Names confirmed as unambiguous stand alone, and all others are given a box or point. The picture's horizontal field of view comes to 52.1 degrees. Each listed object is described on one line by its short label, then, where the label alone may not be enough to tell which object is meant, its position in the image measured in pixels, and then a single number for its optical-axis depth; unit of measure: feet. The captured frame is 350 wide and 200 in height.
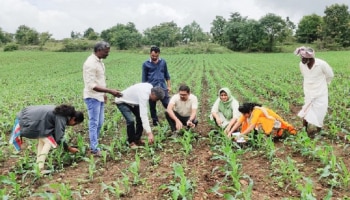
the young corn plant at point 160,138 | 20.29
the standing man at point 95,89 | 17.62
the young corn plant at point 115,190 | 13.57
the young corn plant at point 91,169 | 15.71
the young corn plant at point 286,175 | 14.14
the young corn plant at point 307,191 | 11.83
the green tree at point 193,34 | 272.92
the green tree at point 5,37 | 255.56
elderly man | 21.04
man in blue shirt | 24.44
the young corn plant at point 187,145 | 18.61
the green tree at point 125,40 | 213.05
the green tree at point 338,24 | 189.78
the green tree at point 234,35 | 206.33
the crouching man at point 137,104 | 18.19
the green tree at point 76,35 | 334.65
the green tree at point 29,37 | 227.73
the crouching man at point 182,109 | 21.57
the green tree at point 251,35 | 199.72
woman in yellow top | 20.25
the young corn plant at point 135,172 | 14.96
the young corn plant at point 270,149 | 17.28
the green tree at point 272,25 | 202.59
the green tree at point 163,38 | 237.45
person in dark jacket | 15.93
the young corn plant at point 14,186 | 13.80
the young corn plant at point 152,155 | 17.78
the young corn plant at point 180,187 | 12.66
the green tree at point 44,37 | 229.43
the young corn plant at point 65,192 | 12.68
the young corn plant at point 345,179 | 13.70
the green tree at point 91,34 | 278.26
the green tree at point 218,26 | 270.87
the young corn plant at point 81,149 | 18.53
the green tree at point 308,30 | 221.46
